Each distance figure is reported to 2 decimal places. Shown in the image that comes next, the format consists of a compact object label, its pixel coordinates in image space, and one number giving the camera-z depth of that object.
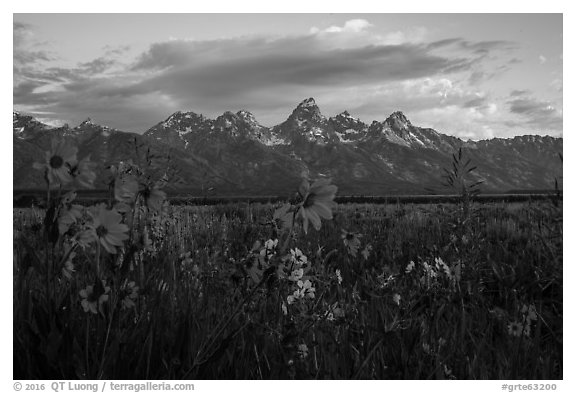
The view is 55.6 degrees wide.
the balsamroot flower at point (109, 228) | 2.00
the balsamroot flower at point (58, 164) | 2.06
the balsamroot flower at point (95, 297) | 2.21
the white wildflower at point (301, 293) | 2.94
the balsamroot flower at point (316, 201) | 1.97
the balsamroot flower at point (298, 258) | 2.87
